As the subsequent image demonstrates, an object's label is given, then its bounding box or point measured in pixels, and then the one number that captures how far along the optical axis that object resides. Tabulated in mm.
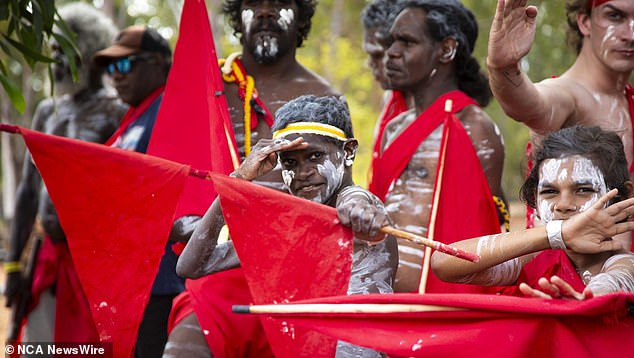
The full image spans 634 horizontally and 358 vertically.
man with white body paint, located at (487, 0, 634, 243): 8789
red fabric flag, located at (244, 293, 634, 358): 6535
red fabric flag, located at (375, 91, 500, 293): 10781
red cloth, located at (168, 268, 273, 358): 8875
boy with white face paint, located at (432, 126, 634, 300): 7191
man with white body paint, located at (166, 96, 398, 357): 8023
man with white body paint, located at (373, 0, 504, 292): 11047
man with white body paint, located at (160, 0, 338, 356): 10539
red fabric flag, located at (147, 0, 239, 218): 9594
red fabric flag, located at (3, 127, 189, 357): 7996
